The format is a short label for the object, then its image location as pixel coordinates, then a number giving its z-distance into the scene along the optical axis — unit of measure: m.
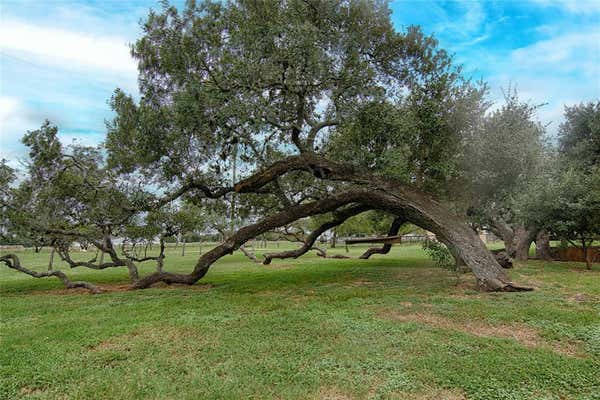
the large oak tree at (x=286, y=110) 8.31
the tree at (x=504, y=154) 9.32
